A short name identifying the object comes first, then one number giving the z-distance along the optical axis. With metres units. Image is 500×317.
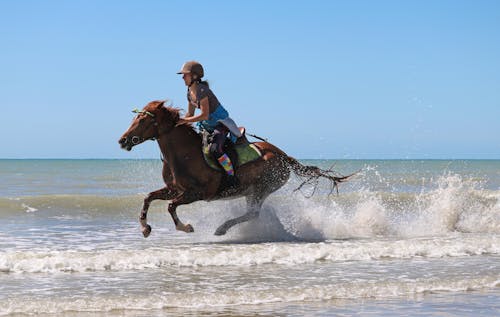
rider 10.50
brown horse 10.30
